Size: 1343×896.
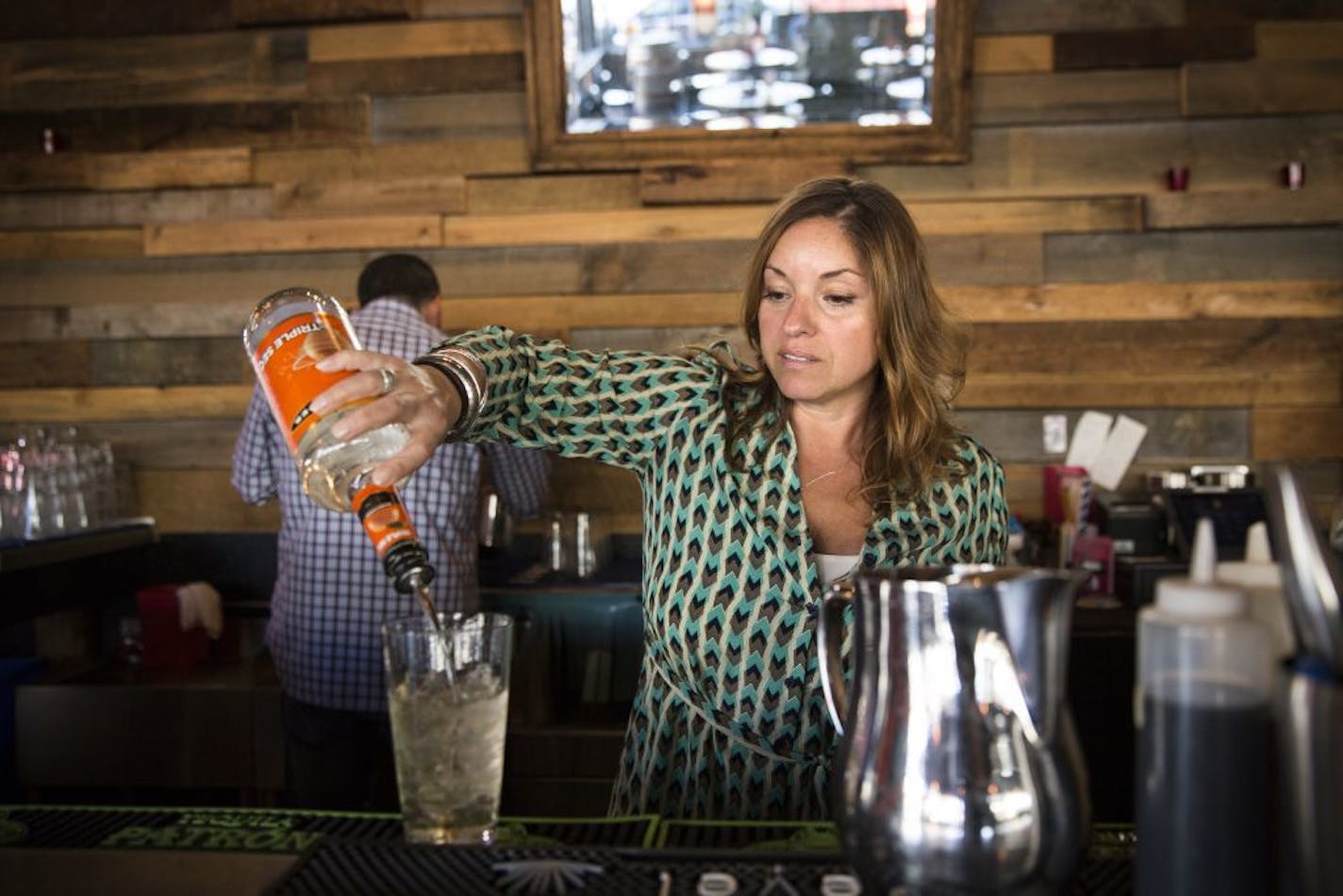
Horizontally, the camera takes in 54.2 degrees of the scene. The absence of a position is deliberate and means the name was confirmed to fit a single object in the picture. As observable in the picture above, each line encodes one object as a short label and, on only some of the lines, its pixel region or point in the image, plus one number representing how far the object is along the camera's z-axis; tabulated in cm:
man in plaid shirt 273
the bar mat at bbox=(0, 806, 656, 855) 109
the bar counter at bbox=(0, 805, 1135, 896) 92
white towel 323
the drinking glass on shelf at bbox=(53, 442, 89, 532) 325
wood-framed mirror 316
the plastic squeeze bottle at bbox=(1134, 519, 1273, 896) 72
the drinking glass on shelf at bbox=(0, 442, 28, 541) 313
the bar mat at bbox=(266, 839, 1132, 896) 90
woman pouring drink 150
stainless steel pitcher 76
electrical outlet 334
